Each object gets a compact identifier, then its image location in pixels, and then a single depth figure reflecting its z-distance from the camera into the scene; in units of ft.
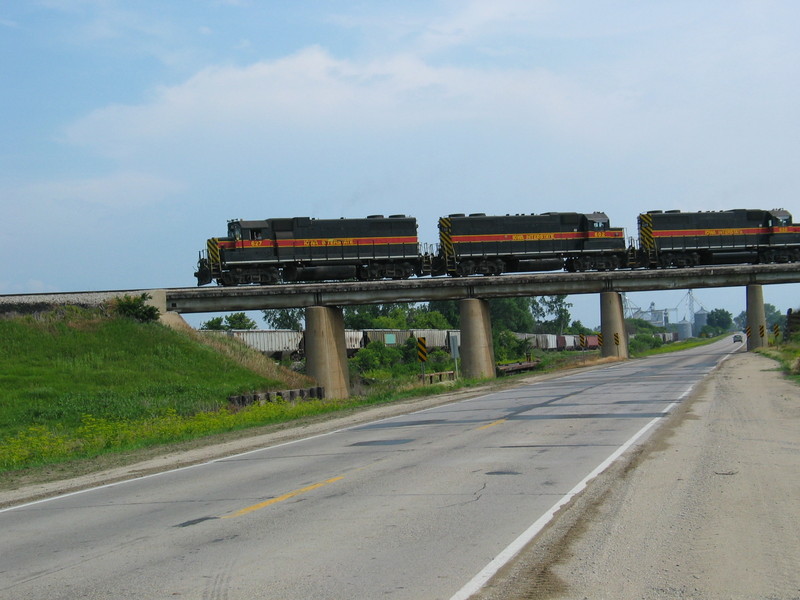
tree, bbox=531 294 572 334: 606.55
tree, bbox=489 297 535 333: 509.23
